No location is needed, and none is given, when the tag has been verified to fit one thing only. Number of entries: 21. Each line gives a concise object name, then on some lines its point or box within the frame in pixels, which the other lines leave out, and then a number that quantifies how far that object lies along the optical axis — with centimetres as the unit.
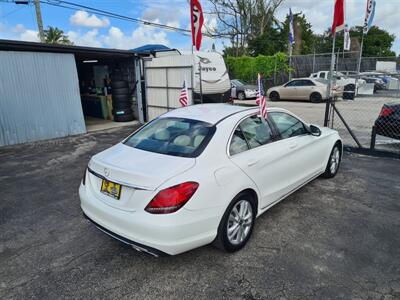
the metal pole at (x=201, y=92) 875
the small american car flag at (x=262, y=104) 364
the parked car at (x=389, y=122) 646
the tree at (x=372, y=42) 4848
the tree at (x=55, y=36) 3885
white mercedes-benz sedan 243
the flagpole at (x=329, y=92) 657
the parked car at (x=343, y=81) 1752
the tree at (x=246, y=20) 3003
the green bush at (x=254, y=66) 2158
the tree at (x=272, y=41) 2970
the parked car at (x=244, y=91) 1833
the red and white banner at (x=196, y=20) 855
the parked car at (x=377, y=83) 1925
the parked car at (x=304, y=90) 1662
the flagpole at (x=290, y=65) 2167
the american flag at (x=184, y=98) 709
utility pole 1570
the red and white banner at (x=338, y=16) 650
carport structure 793
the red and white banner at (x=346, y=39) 1785
